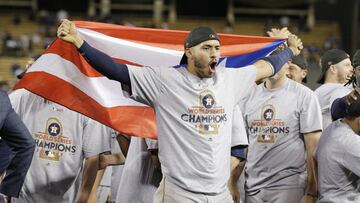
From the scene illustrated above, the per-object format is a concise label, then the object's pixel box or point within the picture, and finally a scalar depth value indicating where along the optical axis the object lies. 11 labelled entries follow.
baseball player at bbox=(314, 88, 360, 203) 10.31
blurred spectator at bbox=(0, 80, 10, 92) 33.25
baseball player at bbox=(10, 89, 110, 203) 11.90
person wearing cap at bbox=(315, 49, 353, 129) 13.52
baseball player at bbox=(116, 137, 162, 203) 11.13
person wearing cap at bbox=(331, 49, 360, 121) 10.85
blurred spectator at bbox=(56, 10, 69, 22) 50.81
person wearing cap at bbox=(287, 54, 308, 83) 13.38
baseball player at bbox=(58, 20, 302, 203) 9.76
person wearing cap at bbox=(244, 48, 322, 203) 11.98
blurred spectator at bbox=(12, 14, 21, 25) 50.28
